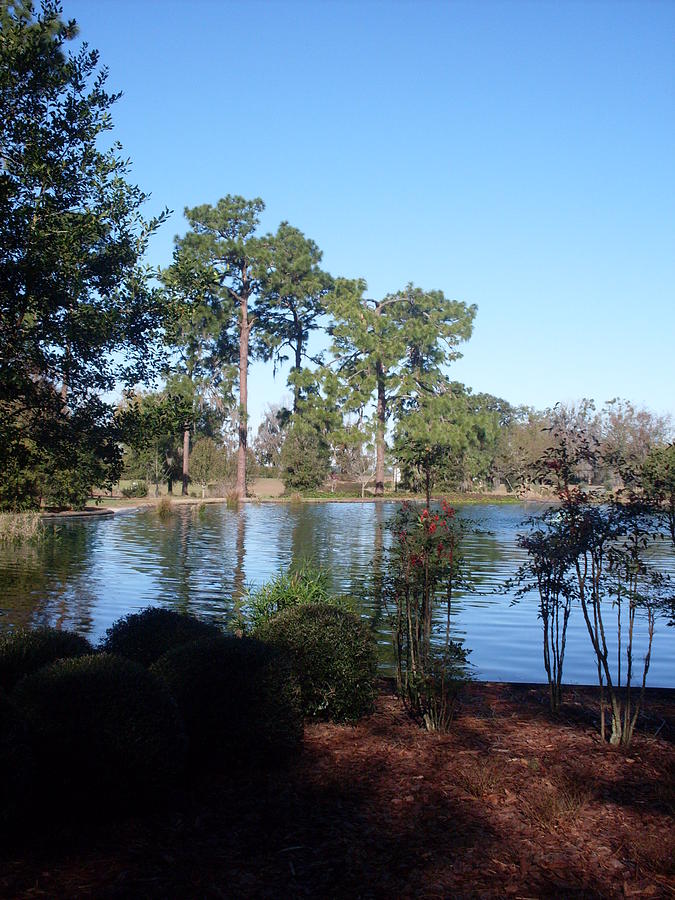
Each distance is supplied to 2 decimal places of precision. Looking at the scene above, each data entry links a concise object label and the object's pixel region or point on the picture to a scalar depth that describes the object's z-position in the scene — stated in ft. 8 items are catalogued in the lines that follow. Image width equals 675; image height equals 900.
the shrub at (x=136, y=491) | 148.97
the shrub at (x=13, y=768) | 11.34
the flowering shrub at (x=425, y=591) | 18.10
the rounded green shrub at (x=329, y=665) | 18.24
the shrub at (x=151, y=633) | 18.45
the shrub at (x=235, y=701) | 15.25
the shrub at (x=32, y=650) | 16.19
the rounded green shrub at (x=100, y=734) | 12.61
